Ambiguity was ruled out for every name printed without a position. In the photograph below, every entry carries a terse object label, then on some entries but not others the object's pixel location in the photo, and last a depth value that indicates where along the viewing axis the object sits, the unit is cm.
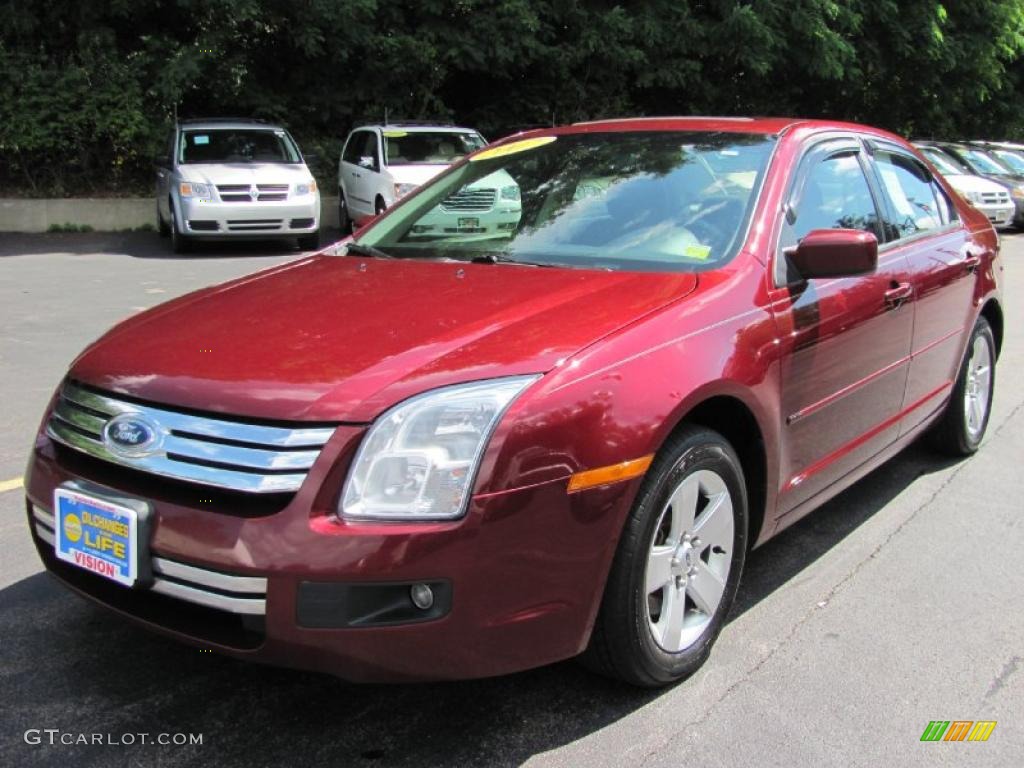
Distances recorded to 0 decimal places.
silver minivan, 1277
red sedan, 223
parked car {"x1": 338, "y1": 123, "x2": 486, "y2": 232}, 1412
